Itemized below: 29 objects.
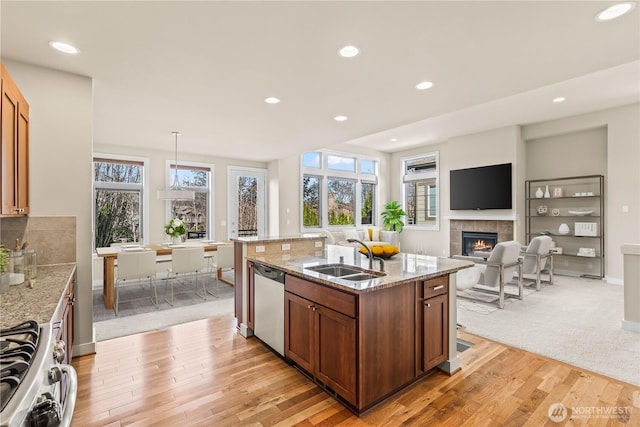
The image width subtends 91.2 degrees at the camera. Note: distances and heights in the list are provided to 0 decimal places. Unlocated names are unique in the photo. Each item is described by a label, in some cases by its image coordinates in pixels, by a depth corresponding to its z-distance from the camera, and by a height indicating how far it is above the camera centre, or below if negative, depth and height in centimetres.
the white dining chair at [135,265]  430 -71
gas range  81 -47
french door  734 +33
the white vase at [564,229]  619 -27
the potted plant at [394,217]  889 -5
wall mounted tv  669 +63
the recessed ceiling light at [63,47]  233 +128
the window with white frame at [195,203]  668 +26
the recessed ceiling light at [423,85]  307 +130
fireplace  696 -60
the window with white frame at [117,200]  584 +29
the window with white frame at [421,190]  849 +72
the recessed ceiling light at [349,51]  242 +129
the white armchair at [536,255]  513 -67
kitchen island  201 -80
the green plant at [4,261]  187 -28
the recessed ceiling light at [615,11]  192 +129
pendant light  514 +34
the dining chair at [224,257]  530 -72
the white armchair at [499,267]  422 -71
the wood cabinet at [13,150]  189 +45
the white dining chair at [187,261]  480 -71
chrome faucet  264 -37
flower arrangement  542 -24
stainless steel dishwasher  278 -86
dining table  437 -57
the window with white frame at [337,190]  815 +71
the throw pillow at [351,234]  798 -48
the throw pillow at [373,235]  852 -54
